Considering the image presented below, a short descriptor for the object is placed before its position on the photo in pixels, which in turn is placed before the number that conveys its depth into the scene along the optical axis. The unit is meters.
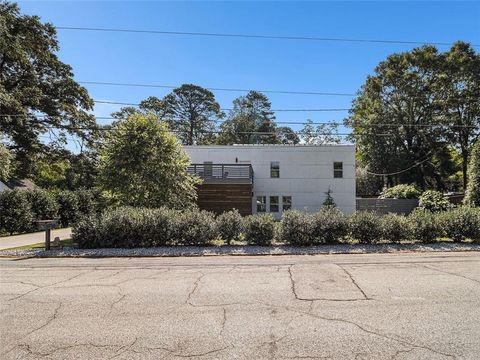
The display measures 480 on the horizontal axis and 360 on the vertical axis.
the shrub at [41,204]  20.19
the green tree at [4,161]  18.27
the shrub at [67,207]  23.60
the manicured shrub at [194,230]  12.31
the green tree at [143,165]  14.54
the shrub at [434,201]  25.73
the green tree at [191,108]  53.06
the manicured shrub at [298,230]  12.12
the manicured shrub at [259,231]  12.31
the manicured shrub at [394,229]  12.38
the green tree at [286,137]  63.44
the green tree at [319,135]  56.41
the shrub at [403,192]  33.75
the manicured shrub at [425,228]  12.53
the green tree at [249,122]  55.75
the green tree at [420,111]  39.41
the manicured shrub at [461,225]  12.64
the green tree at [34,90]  26.22
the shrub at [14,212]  17.69
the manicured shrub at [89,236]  12.23
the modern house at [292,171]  27.30
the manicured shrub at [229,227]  12.56
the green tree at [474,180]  18.02
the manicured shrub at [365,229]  12.33
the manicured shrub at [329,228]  12.30
